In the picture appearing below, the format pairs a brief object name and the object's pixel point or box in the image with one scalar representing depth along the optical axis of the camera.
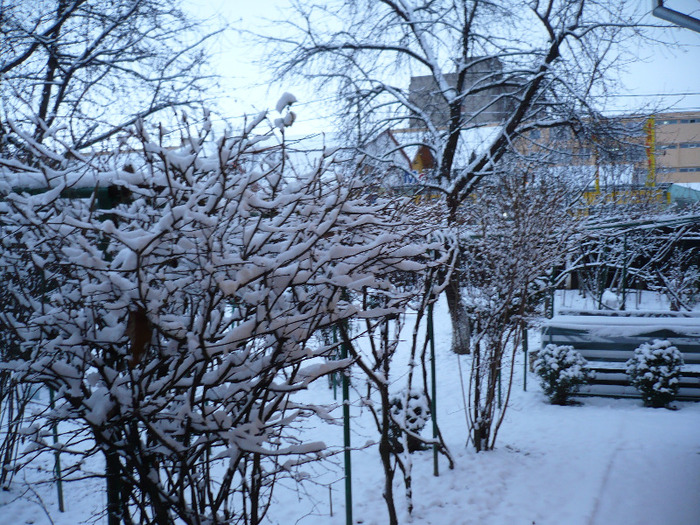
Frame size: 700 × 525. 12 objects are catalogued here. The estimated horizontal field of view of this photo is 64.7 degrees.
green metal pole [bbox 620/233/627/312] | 9.16
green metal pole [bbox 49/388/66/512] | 3.64
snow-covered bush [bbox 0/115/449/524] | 1.71
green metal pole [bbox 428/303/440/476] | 4.65
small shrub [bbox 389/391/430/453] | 5.18
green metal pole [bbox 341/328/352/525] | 3.12
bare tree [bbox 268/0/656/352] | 9.27
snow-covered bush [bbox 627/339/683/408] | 6.95
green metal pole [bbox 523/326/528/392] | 7.99
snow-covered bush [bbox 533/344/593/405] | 7.15
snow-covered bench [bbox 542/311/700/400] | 7.40
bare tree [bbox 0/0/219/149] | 7.83
